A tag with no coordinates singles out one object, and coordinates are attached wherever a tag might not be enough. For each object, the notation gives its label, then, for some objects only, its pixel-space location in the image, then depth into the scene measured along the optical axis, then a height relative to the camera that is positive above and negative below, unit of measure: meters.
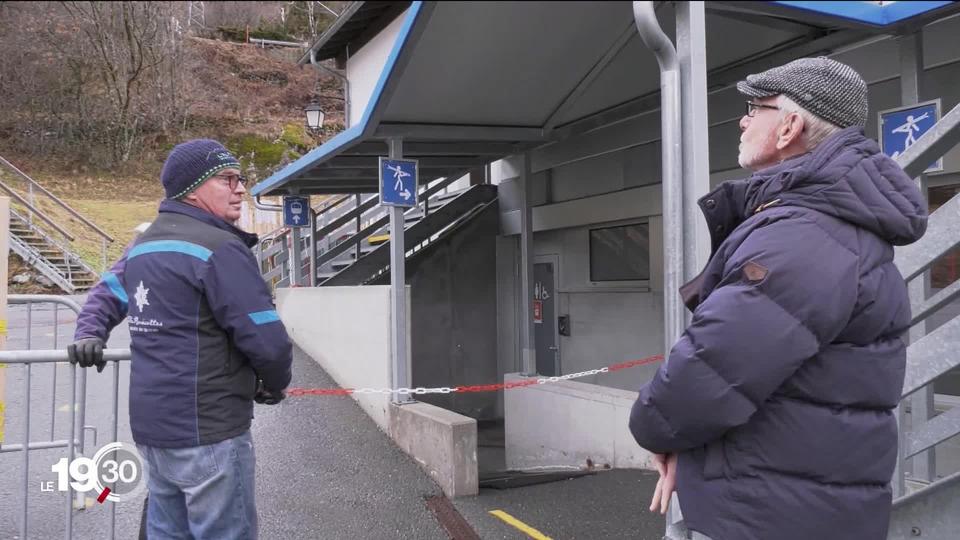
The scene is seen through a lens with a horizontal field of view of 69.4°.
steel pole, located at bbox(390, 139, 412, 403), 6.23 -0.06
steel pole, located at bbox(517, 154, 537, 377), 8.29 +0.64
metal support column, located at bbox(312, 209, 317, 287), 10.24 +0.91
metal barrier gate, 3.27 -0.45
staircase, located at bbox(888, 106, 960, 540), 2.64 -0.18
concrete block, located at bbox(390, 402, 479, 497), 5.29 -1.09
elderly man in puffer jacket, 1.56 -0.12
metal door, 9.70 -0.11
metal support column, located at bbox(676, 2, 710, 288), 2.18 +0.54
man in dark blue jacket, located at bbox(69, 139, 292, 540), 2.38 -0.16
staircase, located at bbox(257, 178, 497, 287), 10.88 +1.31
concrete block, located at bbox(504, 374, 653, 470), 6.38 -1.24
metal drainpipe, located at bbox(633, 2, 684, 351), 2.13 +0.37
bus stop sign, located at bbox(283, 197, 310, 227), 9.95 +1.42
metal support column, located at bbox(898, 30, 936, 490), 3.96 +0.09
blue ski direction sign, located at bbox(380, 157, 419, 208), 6.14 +1.14
